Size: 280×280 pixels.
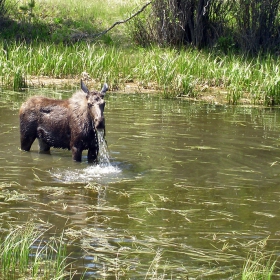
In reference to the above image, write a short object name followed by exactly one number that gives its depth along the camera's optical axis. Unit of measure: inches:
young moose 533.4
